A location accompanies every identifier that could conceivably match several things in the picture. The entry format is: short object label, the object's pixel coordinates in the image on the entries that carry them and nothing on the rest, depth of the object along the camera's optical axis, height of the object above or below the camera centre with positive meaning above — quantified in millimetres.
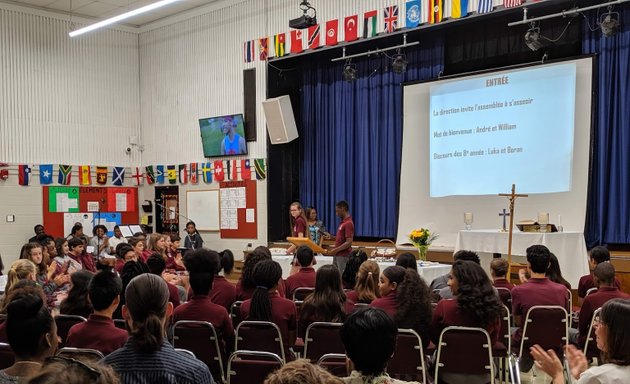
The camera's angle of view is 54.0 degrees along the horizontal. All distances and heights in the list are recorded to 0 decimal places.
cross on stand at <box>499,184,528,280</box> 7340 -853
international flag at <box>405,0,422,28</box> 9352 +2367
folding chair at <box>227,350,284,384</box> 3096 -1020
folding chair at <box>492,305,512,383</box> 4141 -1216
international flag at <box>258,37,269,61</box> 11391 +2247
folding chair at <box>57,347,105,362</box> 2869 -864
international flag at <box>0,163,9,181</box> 11734 -28
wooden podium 9117 -1094
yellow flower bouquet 7676 -891
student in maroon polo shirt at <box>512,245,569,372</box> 4609 -933
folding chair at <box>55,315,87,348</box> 3904 -975
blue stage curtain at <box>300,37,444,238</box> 10727 +599
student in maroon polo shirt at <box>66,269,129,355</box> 3104 -801
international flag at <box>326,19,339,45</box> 10438 +2331
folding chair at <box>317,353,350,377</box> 3521 -1133
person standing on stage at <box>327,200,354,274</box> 8477 -977
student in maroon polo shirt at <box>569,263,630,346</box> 4336 -898
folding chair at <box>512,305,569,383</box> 4352 -1131
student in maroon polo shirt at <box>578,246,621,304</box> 5527 -897
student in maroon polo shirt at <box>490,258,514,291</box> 5246 -888
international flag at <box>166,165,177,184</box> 13375 -106
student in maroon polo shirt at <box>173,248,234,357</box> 3881 -880
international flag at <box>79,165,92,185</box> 12945 -119
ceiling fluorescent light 9300 +2439
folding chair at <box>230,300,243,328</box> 4658 -1096
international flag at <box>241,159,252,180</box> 11945 -21
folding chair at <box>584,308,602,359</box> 4219 -1236
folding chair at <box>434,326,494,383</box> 3611 -1077
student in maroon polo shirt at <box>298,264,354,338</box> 4090 -890
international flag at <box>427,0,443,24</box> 9070 +2324
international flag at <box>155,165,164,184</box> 13648 -108
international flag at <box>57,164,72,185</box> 12609 -95
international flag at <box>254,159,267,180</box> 11672 -2
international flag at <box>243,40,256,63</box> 11664 +2234
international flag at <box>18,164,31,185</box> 12016 -87
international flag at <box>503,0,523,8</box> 8328 +2234
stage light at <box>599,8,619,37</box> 7605 +1756
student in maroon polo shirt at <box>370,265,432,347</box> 3887 -858
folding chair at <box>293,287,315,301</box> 5305 -1066
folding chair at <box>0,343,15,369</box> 3281 -1000
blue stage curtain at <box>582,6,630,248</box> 8227 +363
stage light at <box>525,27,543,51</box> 8211 +1724
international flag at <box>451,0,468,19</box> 8822 +2294
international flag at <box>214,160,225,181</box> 12453 -41
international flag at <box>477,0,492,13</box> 8578 +2261
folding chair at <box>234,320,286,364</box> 3898 -1067
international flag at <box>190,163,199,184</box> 12938 -83
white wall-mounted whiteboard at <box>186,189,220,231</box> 12645 -823
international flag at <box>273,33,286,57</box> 11125 +2262
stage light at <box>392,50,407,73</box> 9891 +1671
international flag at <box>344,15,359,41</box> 10164 +2332
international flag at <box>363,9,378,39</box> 9953 +2353
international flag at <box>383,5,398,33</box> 9664 +2363
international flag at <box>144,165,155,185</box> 13820 -109
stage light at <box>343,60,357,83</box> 10562 +1636
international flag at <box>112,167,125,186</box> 13586 -148
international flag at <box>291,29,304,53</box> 10844 +2234
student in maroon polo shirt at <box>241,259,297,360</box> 4113 -918
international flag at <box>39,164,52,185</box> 12305 -91
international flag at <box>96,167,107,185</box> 13227 -123
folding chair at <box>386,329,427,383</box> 3615 -1111
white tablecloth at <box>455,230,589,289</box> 7465 -969
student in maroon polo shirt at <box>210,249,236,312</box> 4891 -978
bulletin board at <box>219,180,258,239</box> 11914 -799
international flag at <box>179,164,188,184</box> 13164 -94
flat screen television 12031 +666
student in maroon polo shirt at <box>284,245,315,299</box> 5531 -960
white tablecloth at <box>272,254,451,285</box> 7164 -1183
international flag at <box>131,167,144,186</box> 13945 -176
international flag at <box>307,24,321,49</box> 10641 +2256
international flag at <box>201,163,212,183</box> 12688 -61
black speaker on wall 11859 +1276
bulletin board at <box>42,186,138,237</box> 12438 -794
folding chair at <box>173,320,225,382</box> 3793 -1057
